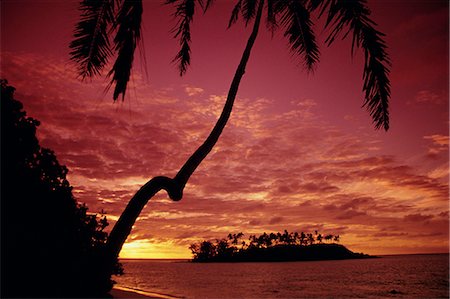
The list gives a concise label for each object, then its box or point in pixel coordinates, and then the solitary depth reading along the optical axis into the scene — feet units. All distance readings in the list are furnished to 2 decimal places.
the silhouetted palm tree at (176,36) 14.19
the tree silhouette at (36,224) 14.48
